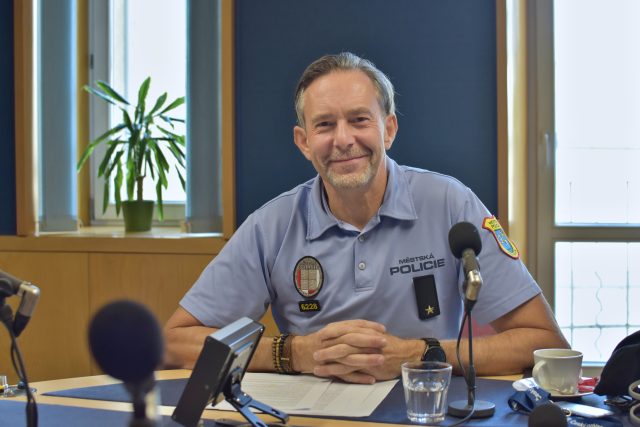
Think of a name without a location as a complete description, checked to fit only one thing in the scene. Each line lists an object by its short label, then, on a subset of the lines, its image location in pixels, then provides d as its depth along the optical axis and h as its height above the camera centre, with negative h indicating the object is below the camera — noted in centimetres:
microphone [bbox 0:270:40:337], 96 -11
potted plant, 306 +23
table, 121 -36
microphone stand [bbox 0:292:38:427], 96 -20
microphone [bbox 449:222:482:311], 115 -7
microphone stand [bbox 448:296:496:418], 123 -34
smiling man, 178 -11
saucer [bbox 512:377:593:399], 132 -33
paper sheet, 129 -36
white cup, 135 -31
